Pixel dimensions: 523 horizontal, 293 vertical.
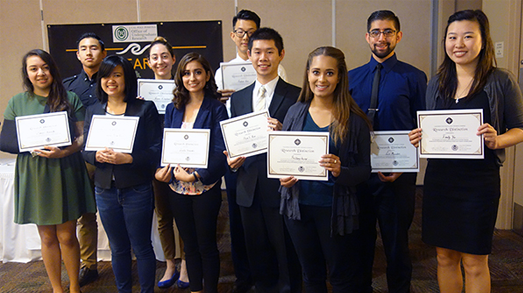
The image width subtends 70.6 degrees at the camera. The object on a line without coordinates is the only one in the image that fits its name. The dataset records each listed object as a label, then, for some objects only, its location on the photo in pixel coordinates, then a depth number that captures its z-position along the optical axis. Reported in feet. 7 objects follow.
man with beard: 6.97
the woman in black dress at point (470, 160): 5.79
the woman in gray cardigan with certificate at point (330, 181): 5.89
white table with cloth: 10.31
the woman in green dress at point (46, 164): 7.47
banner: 16.71
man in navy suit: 6.88
